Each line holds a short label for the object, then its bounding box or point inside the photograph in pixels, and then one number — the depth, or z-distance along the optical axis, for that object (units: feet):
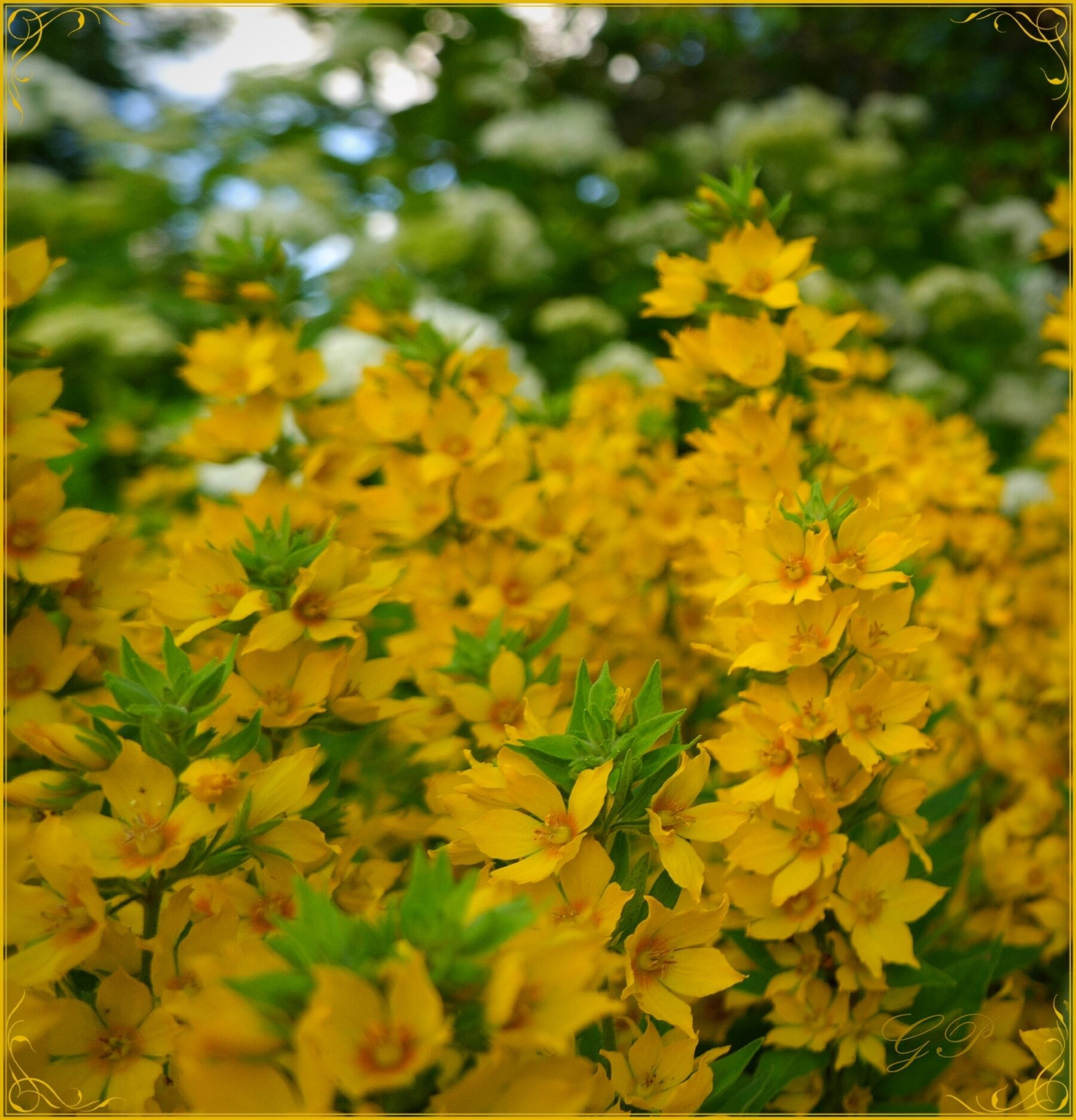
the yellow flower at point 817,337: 1.24
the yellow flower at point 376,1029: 0.73
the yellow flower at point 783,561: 1.02
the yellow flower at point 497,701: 1.14
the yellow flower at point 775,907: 1.06
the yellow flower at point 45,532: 1.09
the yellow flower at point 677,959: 0.92
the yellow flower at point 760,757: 1.01
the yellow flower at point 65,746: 0.97
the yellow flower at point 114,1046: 0.91
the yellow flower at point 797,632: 1.01
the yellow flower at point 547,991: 0.74
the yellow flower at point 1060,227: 1.46
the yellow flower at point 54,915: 0.90
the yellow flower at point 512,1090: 0.75
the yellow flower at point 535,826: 0.89
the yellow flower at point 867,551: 1.01
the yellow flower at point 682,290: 1.28
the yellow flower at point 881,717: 1.01
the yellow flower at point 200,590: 1.09
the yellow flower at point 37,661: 1.11
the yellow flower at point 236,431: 1.37
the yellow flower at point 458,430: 1.33
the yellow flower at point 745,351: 1.24
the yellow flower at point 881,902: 1.05
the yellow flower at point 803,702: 1.02
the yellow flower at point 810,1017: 1.07
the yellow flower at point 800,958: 1.09
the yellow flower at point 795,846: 1.03
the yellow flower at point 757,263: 1.24
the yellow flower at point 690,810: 0.94
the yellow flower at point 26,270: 1.12
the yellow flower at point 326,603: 1.03
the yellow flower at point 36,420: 1.11
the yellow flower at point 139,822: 0.93
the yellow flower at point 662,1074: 0.91
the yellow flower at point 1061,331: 1.40
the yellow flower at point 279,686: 1.03
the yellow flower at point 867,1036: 1.08
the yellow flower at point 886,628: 1.02
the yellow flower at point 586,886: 0.90
